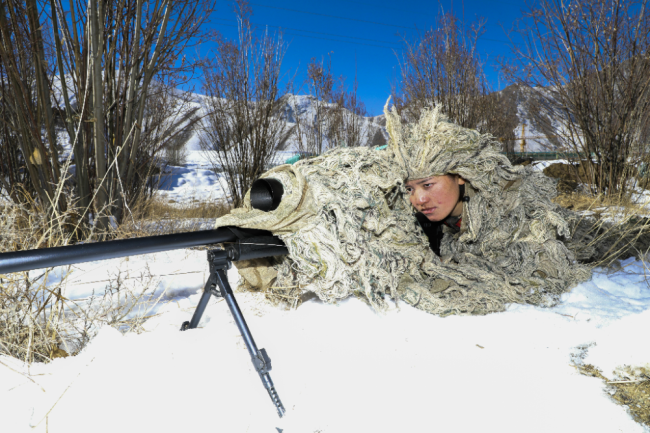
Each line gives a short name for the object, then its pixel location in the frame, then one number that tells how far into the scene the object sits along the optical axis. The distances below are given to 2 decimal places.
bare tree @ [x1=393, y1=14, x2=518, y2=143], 5.51
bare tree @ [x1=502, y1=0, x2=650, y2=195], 4.21
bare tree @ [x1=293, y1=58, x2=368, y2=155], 7.32
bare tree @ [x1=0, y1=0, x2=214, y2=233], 2.27
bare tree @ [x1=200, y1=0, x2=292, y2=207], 4.49
